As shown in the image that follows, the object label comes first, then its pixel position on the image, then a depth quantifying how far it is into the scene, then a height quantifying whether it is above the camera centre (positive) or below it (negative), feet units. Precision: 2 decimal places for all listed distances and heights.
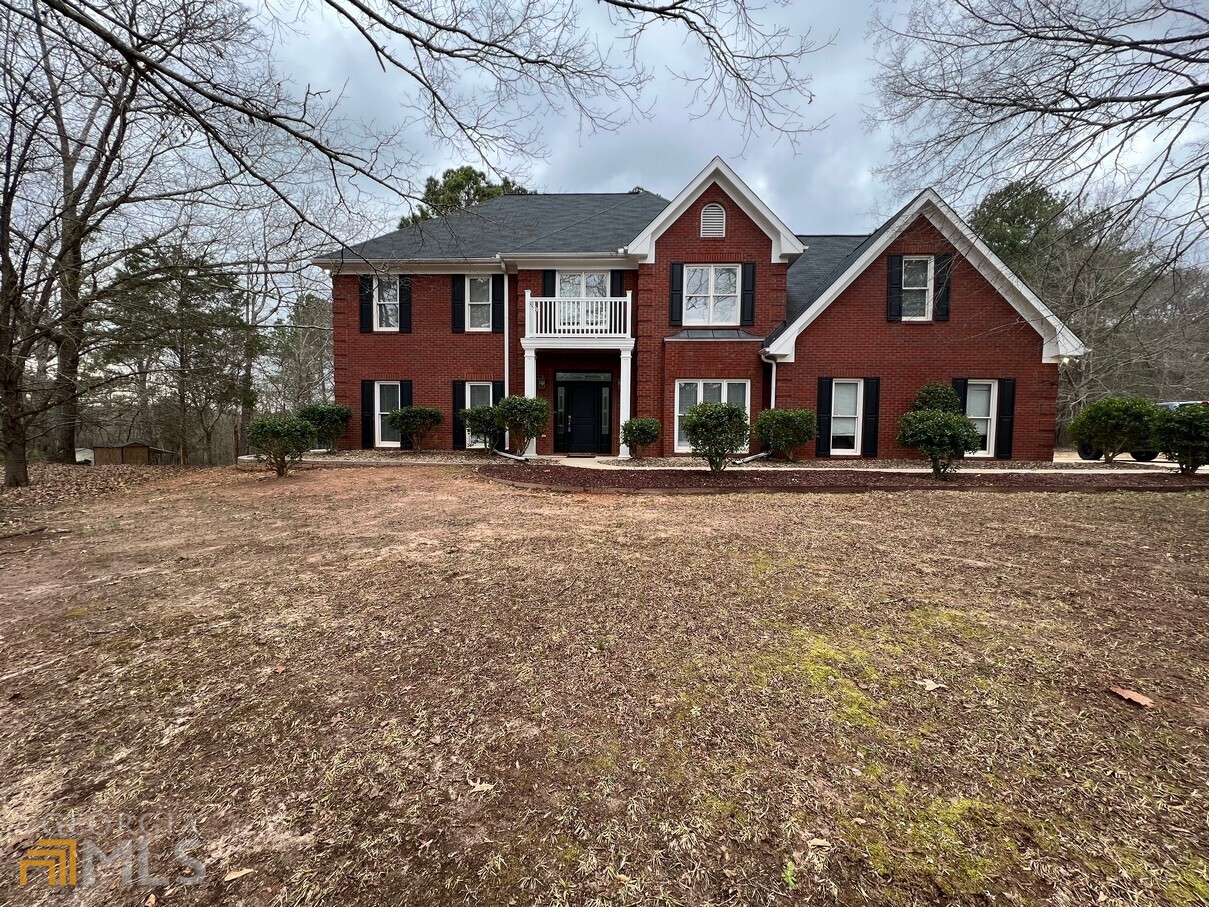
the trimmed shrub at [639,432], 41.19 -0.56
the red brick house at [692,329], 40.88 +8.41
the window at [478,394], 48.93 +3.10
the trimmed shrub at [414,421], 46.55 +0.49
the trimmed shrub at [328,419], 46.52 +0.71
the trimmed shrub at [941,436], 30.14 -0.74
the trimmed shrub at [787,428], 38.73 -0.27
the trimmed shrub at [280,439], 31.99 -0.75
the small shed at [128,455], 54.60 -2.94
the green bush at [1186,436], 31.32 -0.85
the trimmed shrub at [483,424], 44.04 +0.17
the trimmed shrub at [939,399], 39.73 +1.91
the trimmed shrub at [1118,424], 37.42 -0.13
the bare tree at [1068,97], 15.65 +11.00
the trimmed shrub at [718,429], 30.86 -0.26
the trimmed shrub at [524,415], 41.73 +0.89
